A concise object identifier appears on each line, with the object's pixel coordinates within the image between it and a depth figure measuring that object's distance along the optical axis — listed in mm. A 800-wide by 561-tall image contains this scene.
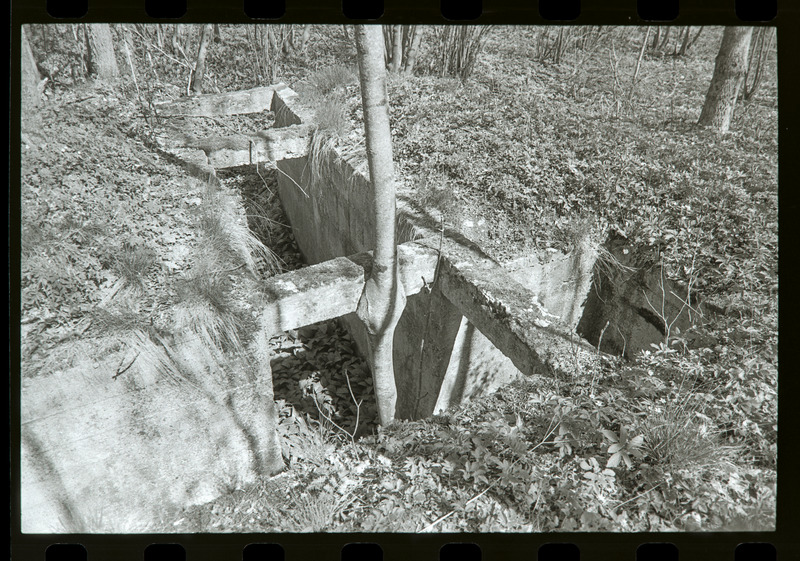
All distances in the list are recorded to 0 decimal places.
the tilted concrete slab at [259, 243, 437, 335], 4266
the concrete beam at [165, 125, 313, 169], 6426
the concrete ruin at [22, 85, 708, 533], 3557
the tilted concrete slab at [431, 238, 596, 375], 3658
